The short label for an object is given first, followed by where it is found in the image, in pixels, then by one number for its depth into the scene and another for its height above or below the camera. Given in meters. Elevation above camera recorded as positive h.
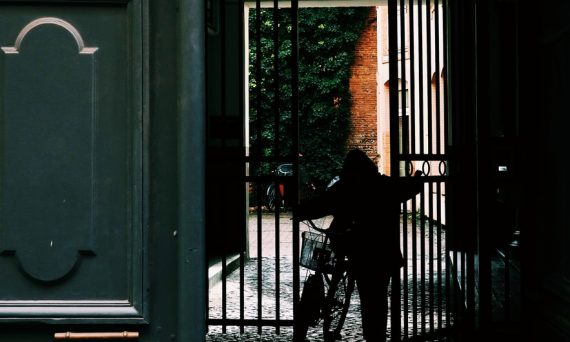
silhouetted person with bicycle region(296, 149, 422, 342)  5.54 -0.29
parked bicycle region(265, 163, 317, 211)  22.81 -0.23
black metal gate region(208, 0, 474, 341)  5.37 -0.16
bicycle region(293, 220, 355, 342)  5.90 -0.92
